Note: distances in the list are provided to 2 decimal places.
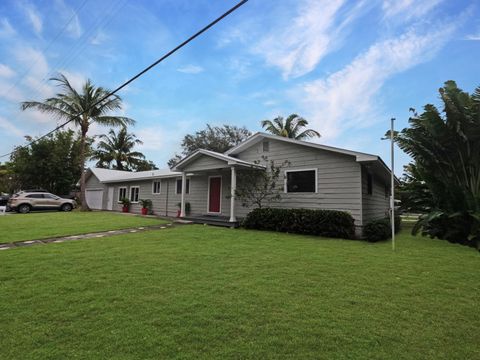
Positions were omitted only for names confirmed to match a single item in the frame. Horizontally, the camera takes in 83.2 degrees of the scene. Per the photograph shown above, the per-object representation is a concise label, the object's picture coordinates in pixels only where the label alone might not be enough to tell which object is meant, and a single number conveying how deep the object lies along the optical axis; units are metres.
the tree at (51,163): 27.12
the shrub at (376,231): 9.13
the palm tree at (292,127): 33.03
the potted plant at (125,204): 20.58
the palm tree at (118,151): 37.66
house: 10.31
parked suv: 19.91
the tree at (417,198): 11.42
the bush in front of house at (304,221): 9.53
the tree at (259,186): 12.16
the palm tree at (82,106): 20.08
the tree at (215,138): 38.00
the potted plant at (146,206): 18.55
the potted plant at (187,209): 16.25
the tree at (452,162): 8.88
